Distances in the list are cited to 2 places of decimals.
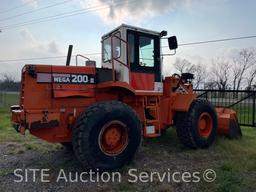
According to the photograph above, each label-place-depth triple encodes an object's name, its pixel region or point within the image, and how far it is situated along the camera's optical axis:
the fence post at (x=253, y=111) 6.33
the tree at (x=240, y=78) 28.66
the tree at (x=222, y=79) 27.68
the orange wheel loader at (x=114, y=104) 3.49
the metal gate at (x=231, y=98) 6.54
